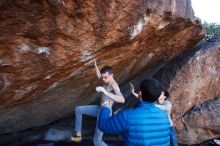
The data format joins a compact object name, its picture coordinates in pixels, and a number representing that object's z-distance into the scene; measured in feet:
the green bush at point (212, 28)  35.19
